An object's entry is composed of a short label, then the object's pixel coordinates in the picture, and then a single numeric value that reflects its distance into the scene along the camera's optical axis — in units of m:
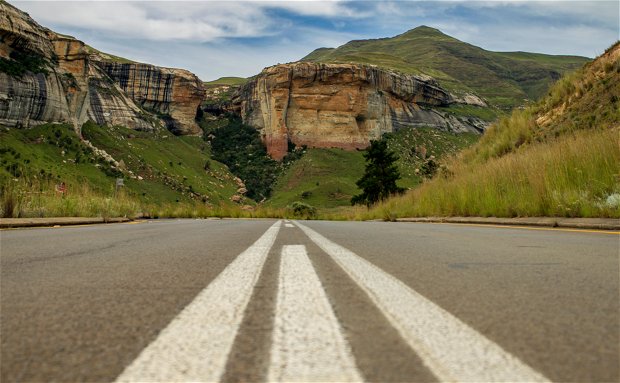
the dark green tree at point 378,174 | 51.19
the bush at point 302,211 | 31.36
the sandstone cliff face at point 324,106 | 109.38
